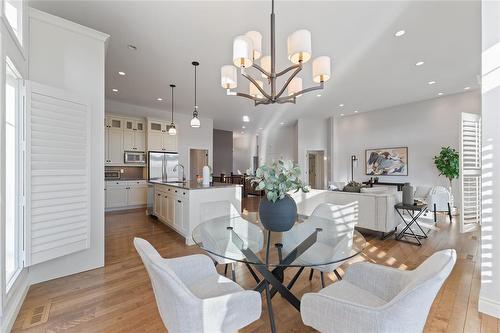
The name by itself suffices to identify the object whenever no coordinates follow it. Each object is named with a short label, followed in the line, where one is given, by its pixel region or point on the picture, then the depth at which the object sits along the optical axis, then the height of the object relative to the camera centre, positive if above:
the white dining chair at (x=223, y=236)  1.60 -0.61
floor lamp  8.11 +0.16
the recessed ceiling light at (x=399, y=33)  3.03 +1.91
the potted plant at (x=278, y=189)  1.73 -0.18
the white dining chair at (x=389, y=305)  0.95 -0.68
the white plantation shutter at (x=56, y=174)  2.07 -0.09
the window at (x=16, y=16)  1.92 +1.36
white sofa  3.61 -0.67
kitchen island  3.48 -0.61
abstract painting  6.99 +0.19
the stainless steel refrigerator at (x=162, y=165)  6.33 +0.01
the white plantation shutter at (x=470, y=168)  3.09 -0.01
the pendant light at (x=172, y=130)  5.20 +0.86
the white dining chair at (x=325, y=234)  1.62 -0.60
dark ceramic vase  1.74 -0.38
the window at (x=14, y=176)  1.96 -0.10
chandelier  1.90 +1.02
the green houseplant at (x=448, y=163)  5.64 +0.11
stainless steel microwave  6.14 +0.23
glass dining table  1.51 -0.62
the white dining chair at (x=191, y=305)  1.05 -0.73
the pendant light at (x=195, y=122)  4.43 +0.91
